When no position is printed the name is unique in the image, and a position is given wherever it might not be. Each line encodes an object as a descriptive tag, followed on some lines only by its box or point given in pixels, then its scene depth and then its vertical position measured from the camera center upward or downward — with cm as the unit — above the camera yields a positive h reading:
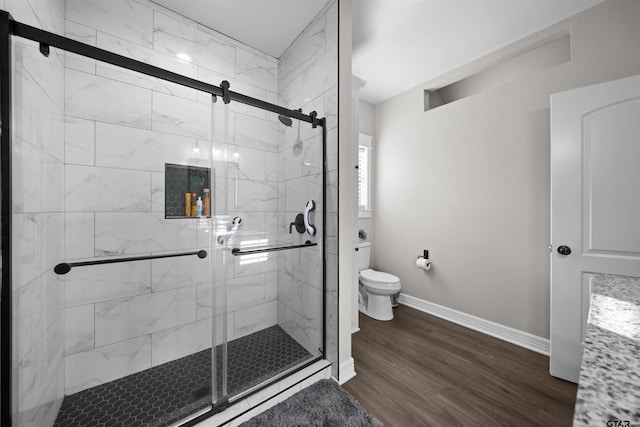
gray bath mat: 127 -111
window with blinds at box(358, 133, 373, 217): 324 +50
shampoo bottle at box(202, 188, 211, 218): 146 +6
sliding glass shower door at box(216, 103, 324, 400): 144 -22
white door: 151 +9
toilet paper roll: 268 -57
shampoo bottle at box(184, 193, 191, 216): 151 +5
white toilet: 249 -86
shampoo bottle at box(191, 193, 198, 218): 151 +4
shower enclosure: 107 -17
